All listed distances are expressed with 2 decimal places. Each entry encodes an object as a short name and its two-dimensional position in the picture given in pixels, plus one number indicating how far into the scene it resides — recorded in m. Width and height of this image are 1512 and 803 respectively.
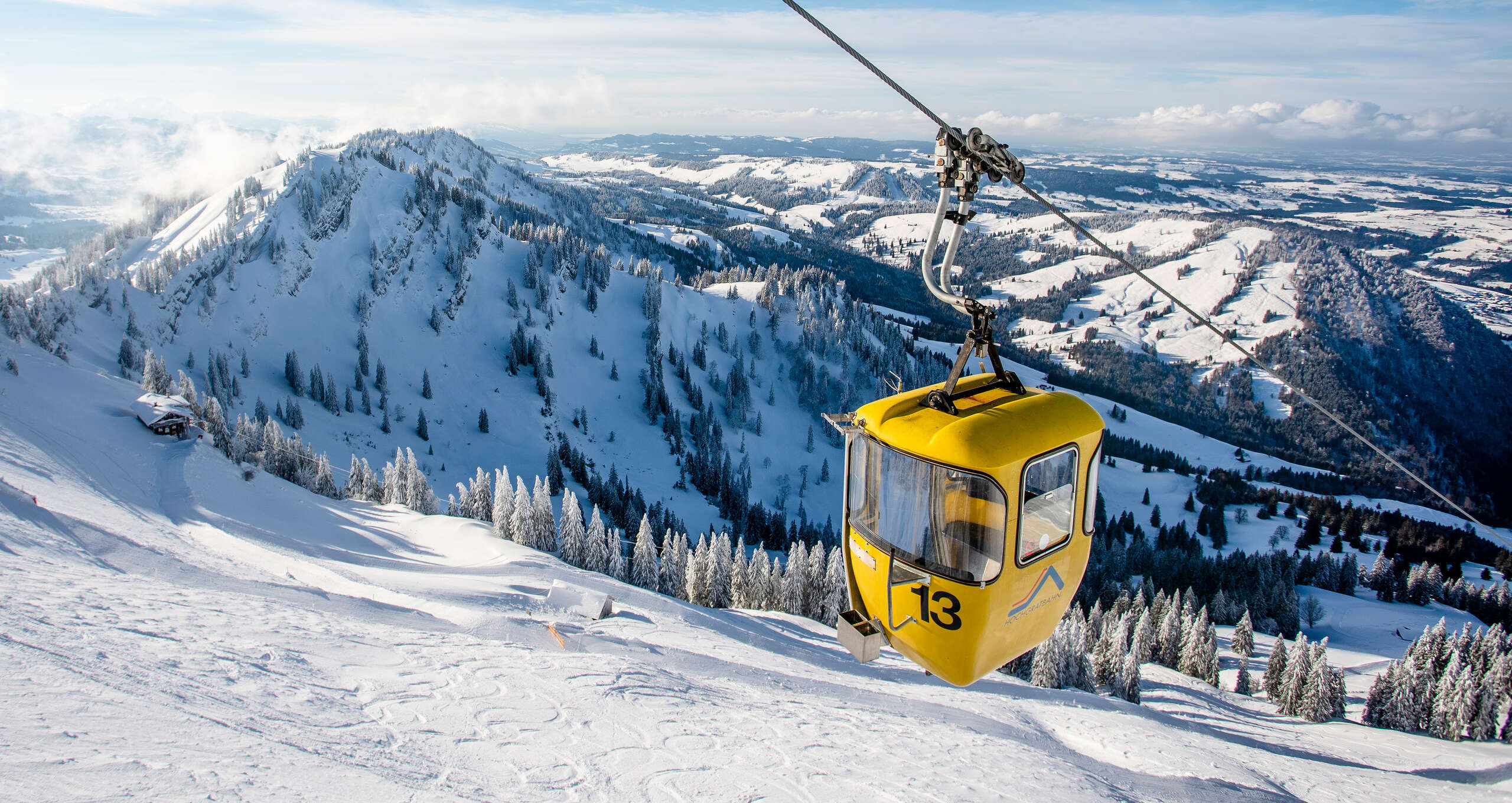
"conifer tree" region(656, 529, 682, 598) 52.41
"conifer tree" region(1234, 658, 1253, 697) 53.56
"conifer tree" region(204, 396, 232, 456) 55.00
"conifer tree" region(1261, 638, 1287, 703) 52.16
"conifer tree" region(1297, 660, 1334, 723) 47.72
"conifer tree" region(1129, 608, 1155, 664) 57.56
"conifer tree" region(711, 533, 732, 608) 50.66
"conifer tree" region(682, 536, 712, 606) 50.25
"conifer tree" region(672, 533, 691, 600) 52.47
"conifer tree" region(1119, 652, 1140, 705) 47.19
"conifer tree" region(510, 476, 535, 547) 50.03
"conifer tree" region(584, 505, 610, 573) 49.81
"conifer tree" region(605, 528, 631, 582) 50.72
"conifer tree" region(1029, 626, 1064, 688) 45.91
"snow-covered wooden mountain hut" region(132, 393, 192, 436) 51.44
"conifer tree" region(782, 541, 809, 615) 50.34
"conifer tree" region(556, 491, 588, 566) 49.81
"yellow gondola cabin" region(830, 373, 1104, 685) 9.81
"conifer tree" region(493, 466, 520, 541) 50.72
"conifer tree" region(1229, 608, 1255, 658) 59.75
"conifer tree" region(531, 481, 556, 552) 51.19
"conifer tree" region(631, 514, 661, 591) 52.09
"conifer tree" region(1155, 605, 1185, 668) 59.41
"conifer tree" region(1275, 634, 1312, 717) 48.84
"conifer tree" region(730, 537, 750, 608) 50.91
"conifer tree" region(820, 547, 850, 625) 49.28
